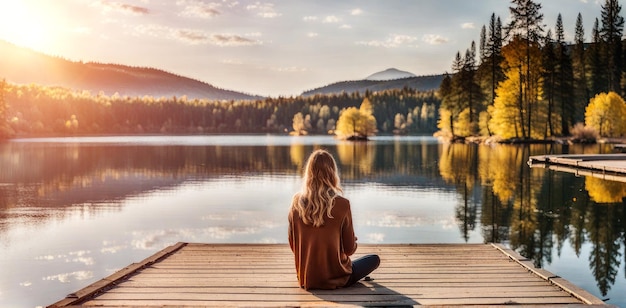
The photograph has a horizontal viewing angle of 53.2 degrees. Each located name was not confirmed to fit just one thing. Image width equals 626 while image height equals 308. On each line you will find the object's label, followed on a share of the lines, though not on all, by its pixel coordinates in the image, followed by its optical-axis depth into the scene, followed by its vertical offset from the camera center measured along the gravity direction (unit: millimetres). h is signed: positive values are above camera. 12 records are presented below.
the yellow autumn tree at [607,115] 72875 +2389
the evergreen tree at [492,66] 85144 +9710
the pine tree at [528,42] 70500 +10779
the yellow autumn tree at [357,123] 112262 +2477
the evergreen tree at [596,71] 91438 +9471
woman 7418 -1173
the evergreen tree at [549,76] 74281 +7248
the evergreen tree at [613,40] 89562 +13896
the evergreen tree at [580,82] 91062 +7750
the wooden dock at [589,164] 31956 -1665
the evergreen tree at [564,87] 76875 +6113
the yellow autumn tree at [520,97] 71750 +4480
